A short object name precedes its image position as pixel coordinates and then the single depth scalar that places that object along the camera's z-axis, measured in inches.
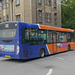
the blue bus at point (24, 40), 363.9
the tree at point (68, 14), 1266.0
